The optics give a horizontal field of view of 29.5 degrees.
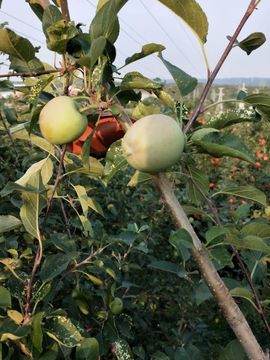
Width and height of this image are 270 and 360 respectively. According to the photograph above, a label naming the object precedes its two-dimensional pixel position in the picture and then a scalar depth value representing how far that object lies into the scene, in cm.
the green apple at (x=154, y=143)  62
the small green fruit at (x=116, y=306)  113
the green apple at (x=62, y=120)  66
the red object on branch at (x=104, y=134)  89
